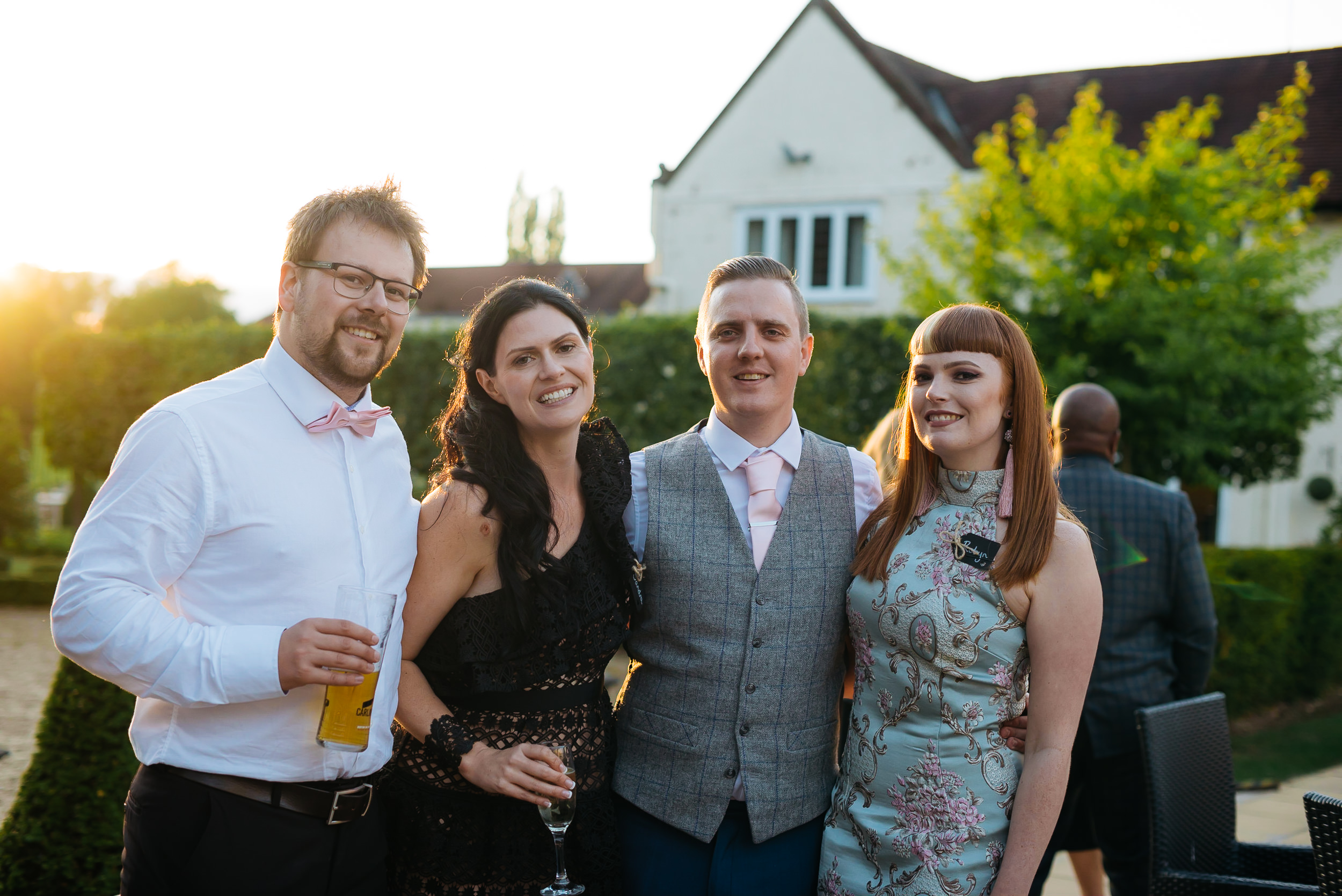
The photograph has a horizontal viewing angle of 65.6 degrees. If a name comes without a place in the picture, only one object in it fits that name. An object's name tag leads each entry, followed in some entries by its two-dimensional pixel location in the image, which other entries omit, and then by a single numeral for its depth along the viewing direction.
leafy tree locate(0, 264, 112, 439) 31.88
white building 16.85
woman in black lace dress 2.45
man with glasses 2.03
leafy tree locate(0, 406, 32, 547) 17.12
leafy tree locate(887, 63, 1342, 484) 8.79
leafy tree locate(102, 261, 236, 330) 38.09
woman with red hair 2.32
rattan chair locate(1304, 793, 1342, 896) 2.45
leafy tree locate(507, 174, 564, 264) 40.66
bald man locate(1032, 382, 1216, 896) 4.43
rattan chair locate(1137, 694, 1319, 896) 3.24
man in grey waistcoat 2.51
